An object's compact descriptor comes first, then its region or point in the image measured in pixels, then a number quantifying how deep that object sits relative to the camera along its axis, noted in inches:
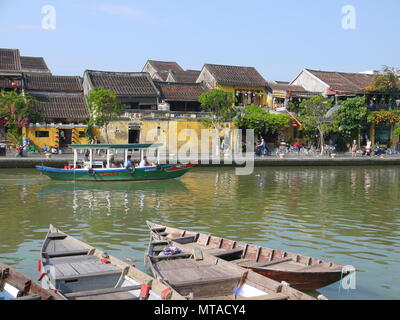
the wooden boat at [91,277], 296.4
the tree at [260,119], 1457.9
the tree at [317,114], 1425.9
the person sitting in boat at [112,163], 945.0
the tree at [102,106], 1245.1
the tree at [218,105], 1347.2
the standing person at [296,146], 1471.5
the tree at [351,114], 1487.5
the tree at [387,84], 1562.5
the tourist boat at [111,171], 909.8
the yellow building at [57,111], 1306.6
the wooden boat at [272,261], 340.8
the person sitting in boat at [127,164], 914.1
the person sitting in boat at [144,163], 943.7
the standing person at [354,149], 1430.9
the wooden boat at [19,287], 277.0
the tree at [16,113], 1274.6
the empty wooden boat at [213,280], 301.1
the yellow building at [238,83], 1612.2
